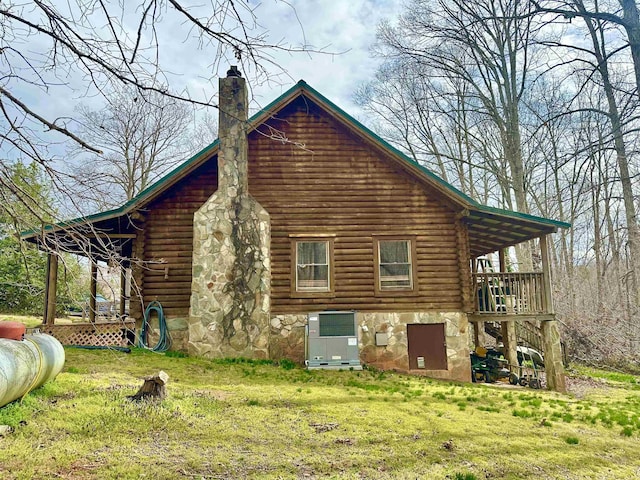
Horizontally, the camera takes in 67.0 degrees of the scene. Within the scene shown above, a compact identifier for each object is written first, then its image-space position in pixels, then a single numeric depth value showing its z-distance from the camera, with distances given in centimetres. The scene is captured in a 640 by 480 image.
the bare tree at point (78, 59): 337
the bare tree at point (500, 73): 1955
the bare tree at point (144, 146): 2630
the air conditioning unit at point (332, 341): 1211
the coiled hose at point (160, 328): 1275
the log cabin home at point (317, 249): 1271
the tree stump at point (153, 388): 735
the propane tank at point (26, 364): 587
